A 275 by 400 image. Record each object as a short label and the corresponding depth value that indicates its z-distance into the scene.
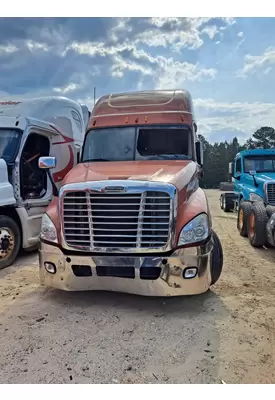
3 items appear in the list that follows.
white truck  6.18
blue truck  7.70
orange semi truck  3.88
